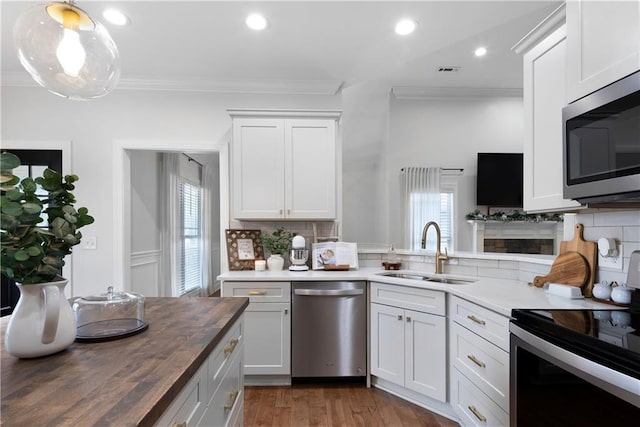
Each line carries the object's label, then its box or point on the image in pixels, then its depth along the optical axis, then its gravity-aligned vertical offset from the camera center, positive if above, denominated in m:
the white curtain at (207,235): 5.65 -0.36
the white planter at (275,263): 3.11 -0.45
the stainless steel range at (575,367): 0.95 -0.50
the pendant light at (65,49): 1.26 +0.65
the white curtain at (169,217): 4.38 -0.04
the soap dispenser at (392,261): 3.08 -0.44
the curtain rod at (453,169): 4.76 +0.63
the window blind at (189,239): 4.88 -0.39
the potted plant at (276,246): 3.12 -0.30
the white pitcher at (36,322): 0.91 -0.30
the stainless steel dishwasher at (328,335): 2.71 -0.98
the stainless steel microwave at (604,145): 1.24 +0.28
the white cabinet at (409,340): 2.28 -0.92
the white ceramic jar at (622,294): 1.55 -0.37
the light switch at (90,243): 3.32 -0.29
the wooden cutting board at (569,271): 1.83 -0.32
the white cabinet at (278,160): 3.14 +0.51
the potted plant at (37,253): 0.86 -0.11
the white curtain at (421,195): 4.71 +0.26
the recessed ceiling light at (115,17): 2.36 +1.42
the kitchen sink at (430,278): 2.61 -0.53
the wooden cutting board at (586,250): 1.82 -0.20
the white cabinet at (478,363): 1.60 -0.81
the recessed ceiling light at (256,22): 2.42 +1.42
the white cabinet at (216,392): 0.92 -0.61
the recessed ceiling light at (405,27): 2.53 +1.44
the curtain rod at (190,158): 5.00 +0.85
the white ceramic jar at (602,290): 1.63 -0.38
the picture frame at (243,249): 3.16 -0.33
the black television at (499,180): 4.69 +0.47
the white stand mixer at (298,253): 3.13 -0.37
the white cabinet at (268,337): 2.72 -1.00
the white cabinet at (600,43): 1.33 +0.73
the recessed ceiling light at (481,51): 3.24 +1.59
